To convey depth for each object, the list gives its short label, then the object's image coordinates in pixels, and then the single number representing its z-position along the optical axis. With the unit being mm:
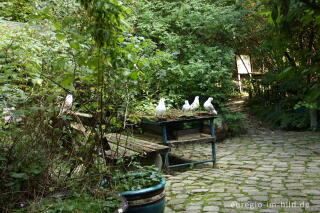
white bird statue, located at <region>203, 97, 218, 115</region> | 6062
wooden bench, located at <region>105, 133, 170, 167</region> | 4656
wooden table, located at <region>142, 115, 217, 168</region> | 5552
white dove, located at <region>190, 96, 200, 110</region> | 6363
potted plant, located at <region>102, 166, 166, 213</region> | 2967
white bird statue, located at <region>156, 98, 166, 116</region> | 5478
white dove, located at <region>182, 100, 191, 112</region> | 6252
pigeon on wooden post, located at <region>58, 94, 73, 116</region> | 2985
